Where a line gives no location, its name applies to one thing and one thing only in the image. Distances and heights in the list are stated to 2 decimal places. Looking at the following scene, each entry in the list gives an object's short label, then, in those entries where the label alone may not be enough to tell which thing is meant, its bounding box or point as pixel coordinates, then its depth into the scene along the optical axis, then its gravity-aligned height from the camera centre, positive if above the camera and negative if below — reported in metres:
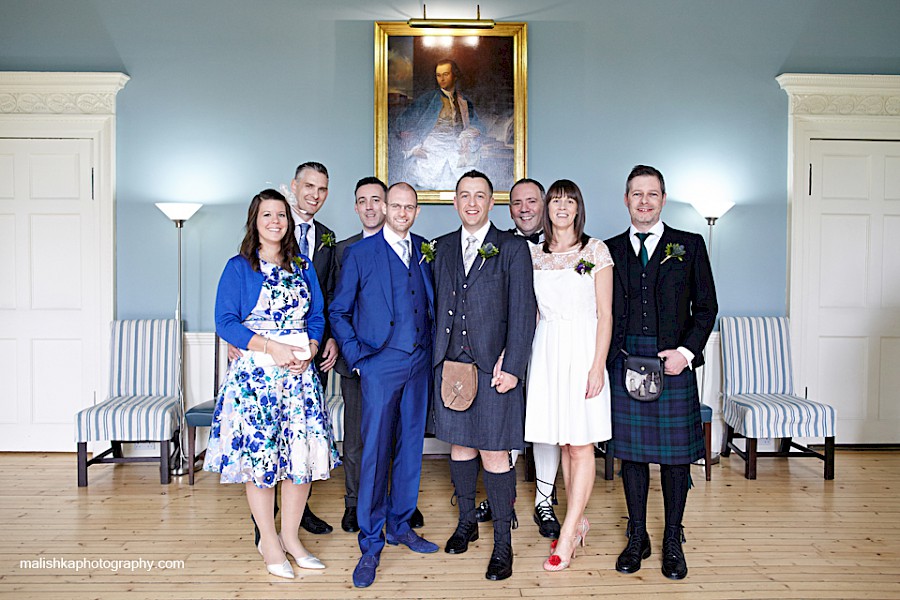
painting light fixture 4.83 +1.88
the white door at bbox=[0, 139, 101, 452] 4.94 +0.17
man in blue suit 3.00 -0.26
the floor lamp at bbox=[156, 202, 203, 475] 4.53 +0.46
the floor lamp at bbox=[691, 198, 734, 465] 4.72 +0.56
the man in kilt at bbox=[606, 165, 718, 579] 2.94 -0.21
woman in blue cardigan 2.82 -0.40
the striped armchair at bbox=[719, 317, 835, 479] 4.78 -0.55
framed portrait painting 4.89 +1.30
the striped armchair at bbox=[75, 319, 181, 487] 4.72 -0.55
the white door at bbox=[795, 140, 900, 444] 5.12 -0.03
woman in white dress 2.92 -0.24
